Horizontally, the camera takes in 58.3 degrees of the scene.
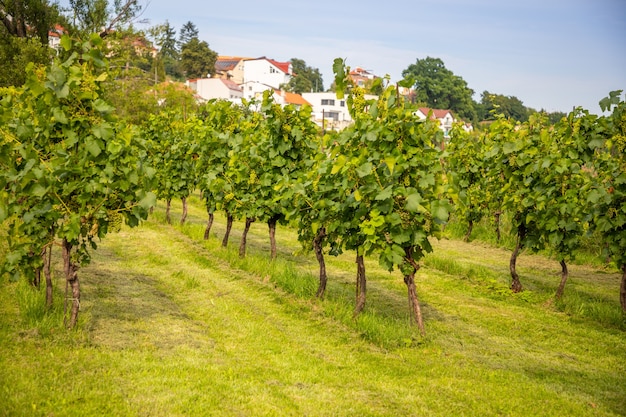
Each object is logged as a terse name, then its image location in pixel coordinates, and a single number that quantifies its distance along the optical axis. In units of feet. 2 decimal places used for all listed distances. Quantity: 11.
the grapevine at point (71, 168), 23.11
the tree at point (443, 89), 326.44
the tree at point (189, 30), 407.44
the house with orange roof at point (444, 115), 285.84
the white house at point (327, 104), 286.25
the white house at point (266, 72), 321.32
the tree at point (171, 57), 361.14
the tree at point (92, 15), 100.27
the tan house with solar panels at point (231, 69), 363.56
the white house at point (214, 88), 258.78
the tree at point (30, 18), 90.22
